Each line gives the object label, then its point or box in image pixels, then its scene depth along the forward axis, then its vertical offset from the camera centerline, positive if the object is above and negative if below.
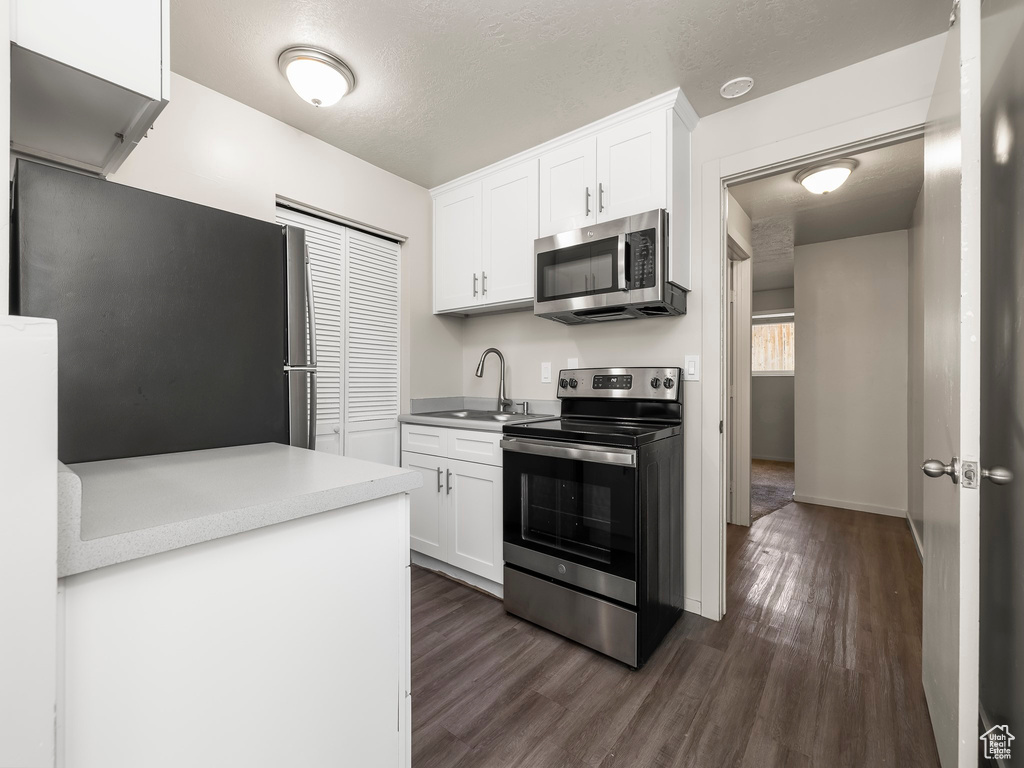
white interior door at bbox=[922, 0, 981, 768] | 1.06 -0.01
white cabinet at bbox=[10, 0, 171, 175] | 0.85 +0.62
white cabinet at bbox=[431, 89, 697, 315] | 2.16 +0.99
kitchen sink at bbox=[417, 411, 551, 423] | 2.80 -0.21
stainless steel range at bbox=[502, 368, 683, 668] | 1.85 -0.61
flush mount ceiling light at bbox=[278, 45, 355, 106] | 1.89 +1.28
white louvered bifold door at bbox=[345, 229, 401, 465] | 2.79 +0.22
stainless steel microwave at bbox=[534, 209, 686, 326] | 2.09 +0.53
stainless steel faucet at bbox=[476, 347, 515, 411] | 3.11 -0.08
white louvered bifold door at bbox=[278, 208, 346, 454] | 2.60 +0.36
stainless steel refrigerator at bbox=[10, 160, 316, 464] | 1.09 +0.19
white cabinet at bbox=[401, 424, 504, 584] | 2.40 -0.66
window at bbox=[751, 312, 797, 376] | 6.59 +0.54
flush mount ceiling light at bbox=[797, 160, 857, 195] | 2.71 +1.22
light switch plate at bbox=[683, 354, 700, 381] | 2.29 +0.07
